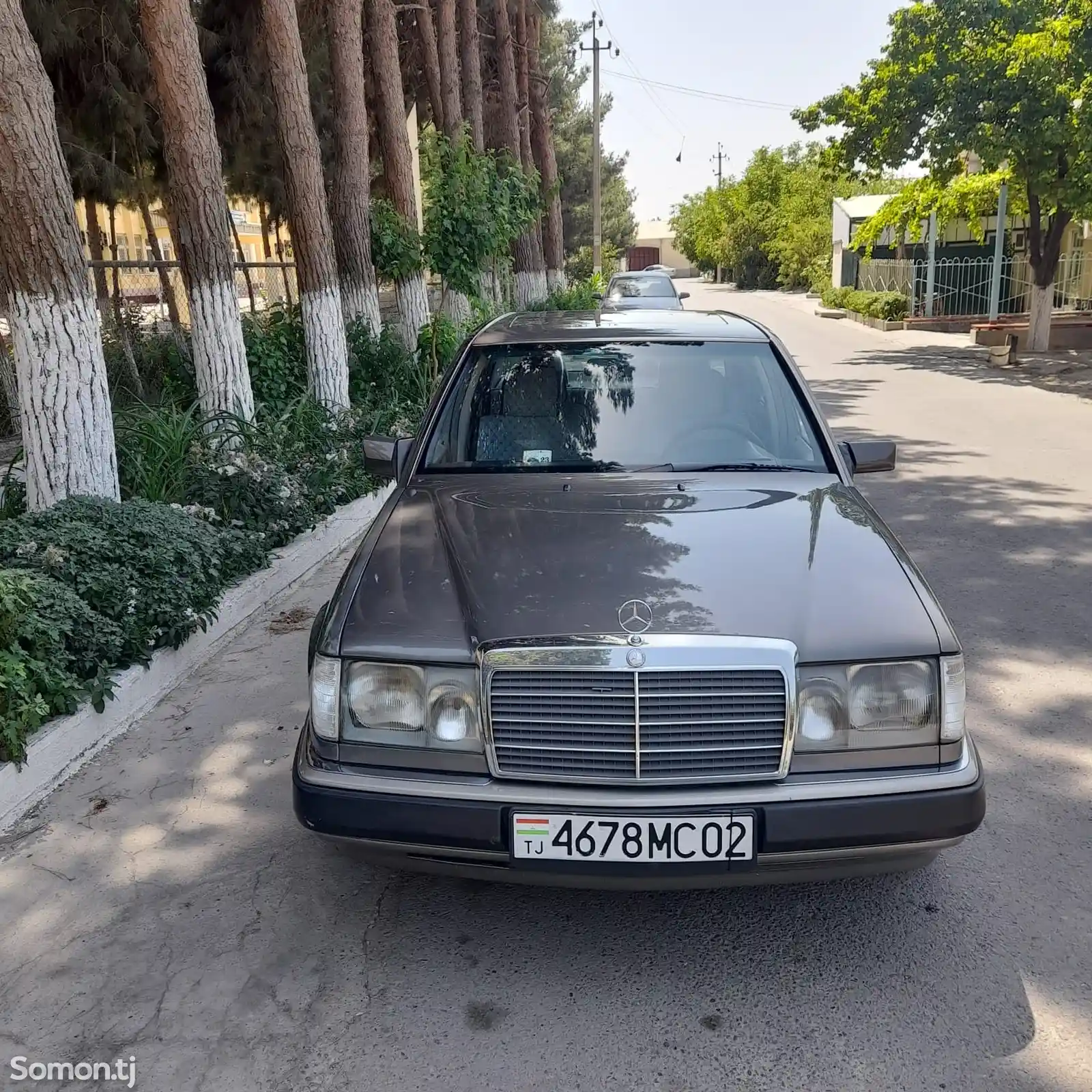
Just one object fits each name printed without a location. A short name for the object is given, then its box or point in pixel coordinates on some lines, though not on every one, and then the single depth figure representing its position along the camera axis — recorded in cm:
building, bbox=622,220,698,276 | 11363
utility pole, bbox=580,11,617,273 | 3779
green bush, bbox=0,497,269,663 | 495
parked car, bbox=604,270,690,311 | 2427
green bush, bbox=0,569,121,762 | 405
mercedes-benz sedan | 272
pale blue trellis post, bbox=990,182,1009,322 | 2734
